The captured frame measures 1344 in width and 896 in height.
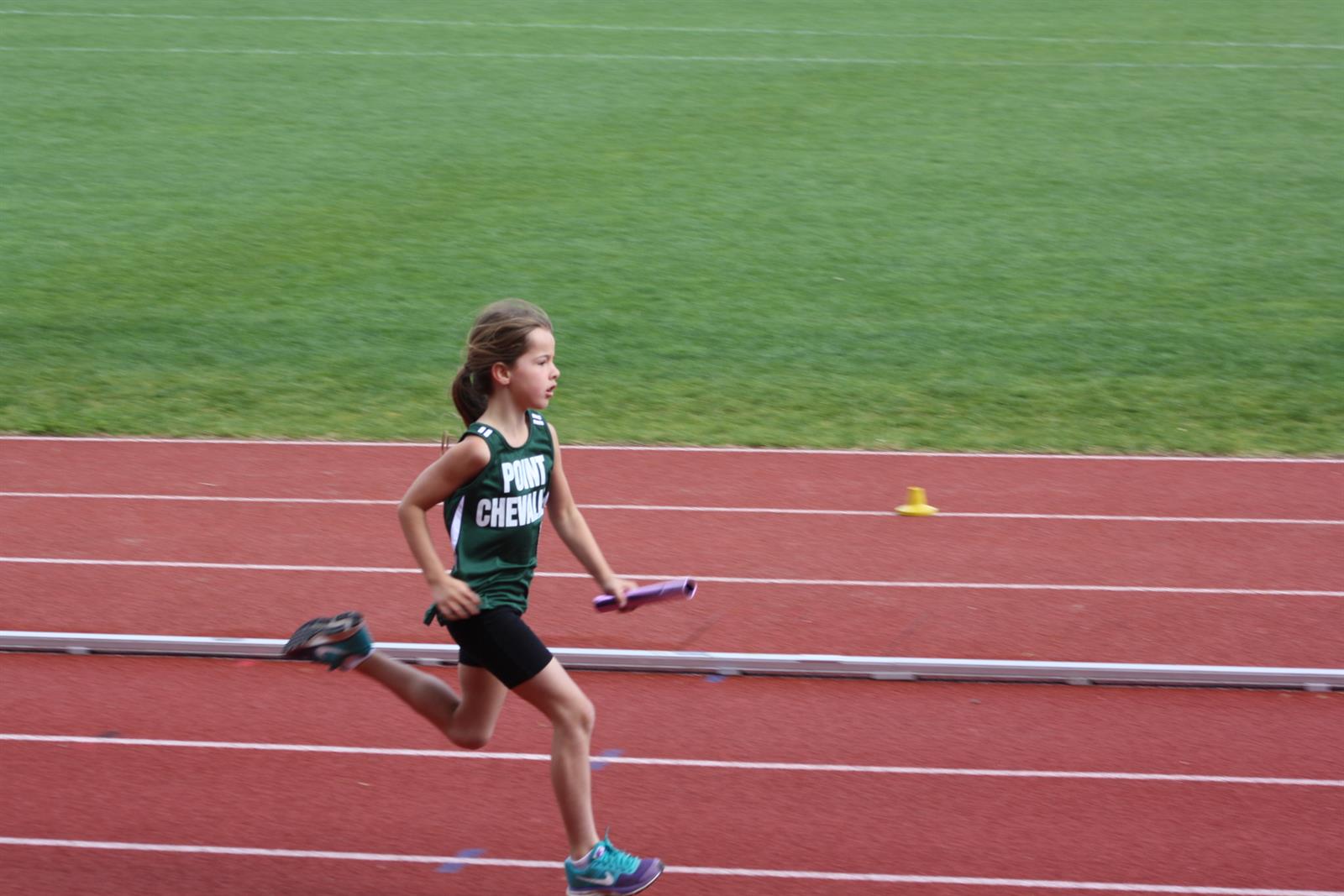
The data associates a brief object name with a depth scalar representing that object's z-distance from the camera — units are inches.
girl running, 321.1
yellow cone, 631.2
